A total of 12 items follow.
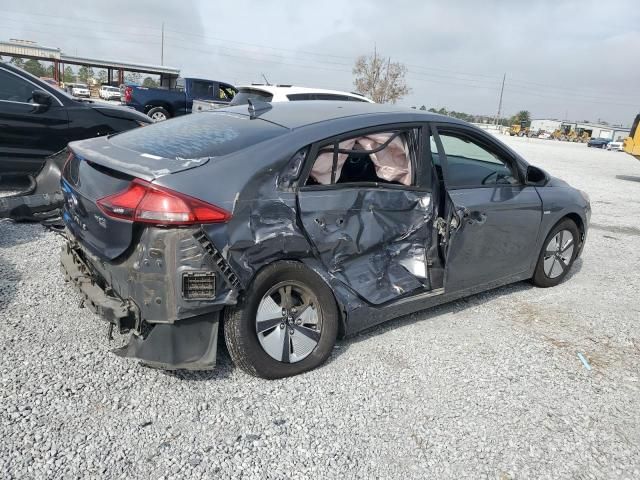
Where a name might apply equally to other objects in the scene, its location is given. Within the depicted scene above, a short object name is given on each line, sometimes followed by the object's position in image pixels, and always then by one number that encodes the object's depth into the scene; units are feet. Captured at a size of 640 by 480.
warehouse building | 316.40
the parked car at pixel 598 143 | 181.98
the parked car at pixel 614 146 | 164.45
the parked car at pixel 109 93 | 130.47
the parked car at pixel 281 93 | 28.73
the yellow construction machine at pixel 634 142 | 51.80
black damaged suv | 21.20
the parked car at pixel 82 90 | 149.11
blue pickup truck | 61.77
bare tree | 159.43
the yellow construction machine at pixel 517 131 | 235.28
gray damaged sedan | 8.52
